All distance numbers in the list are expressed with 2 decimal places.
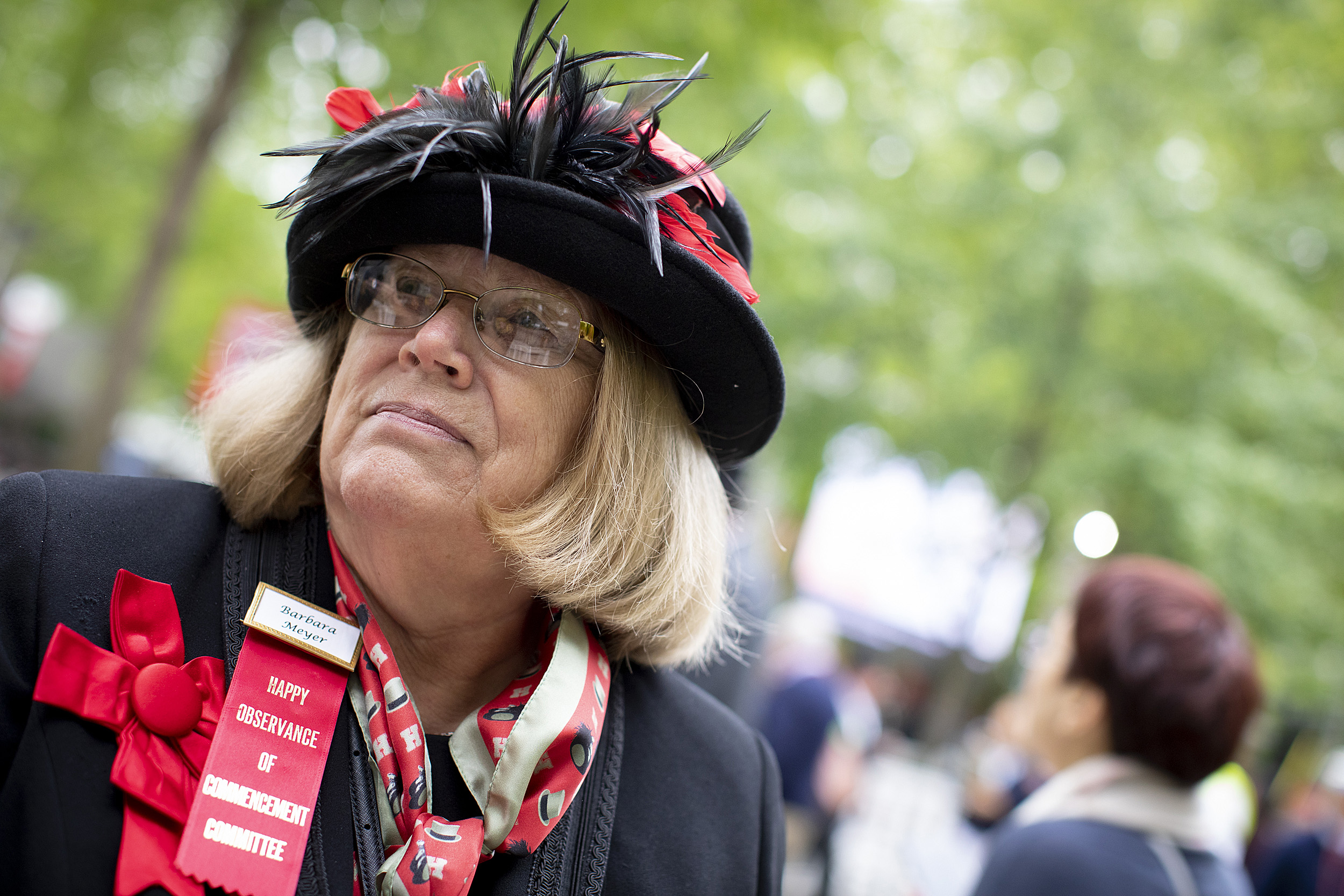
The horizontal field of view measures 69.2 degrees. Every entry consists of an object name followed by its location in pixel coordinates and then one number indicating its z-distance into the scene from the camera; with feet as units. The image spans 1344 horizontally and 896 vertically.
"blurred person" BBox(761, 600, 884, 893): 18.76
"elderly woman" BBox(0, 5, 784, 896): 4.54
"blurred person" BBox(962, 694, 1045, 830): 16.12
